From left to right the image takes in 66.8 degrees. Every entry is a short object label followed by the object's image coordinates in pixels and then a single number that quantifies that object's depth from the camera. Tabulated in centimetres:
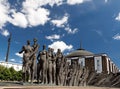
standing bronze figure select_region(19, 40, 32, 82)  500
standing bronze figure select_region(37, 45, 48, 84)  558
